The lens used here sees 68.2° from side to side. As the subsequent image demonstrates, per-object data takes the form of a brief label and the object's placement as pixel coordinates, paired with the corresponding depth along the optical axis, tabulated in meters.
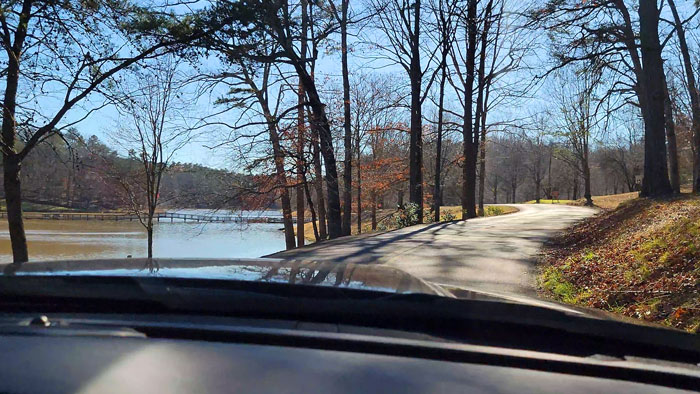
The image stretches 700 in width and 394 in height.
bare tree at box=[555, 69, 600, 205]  42.59
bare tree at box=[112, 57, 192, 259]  25.92
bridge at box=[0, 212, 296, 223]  52.53
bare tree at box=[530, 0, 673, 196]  13.30
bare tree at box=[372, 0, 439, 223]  26.77
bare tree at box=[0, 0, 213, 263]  10.60
